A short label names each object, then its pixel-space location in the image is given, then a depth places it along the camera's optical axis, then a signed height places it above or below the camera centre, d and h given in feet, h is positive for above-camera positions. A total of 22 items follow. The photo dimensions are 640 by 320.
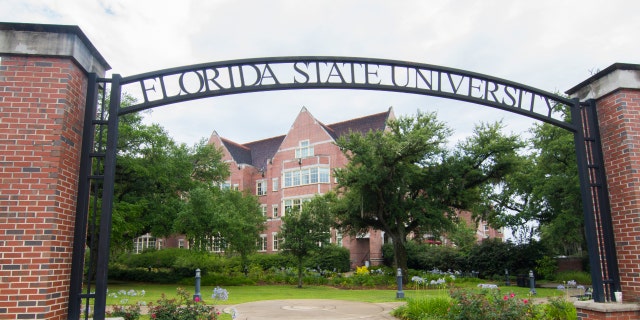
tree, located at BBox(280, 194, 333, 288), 77.00 +3.24
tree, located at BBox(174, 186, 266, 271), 77.71 +4.51
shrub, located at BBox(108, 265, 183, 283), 90.82 -4.82
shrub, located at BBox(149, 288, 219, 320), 23.75 -3.09
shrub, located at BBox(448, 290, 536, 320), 24.93 -3.38
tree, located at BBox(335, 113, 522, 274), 82.23 +13.13
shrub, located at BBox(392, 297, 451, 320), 34.01 -4.55
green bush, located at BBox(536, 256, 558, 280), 88.33 -4.15
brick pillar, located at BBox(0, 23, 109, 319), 16.83 +3.41
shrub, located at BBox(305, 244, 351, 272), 113.09 -2.95
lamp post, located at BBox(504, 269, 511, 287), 79.67 -5.87
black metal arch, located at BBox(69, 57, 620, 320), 18.66 +6.00
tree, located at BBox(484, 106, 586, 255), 73.97 +9.27
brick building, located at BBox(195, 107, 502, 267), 126.82 +23.68
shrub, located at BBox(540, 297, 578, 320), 28.75 -4.04
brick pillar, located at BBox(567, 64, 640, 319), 21.71 +4.04
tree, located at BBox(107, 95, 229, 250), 76.13 +12.37
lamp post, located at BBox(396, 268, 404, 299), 55.52 -4.81
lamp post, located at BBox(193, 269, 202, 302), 51.92 -3.63
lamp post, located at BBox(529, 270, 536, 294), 62.99 -4.66
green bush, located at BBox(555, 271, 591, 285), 80.18 -5.62
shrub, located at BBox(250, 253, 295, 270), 118.32 -2.98
